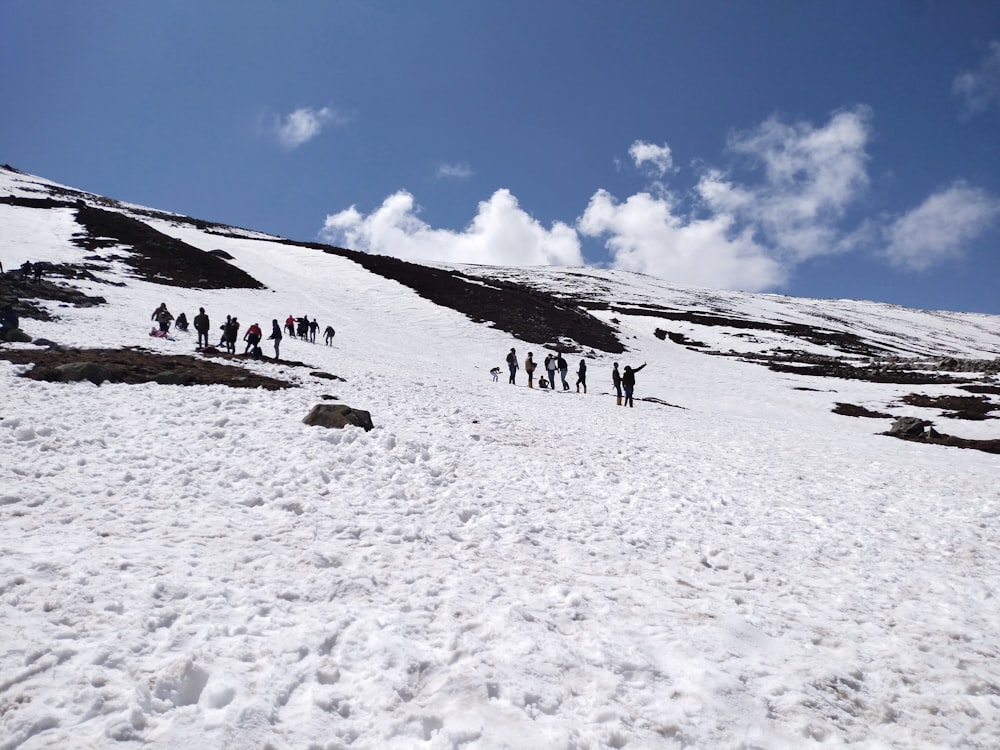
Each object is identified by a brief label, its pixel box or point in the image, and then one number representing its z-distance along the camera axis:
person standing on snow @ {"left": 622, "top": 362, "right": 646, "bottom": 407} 25.39
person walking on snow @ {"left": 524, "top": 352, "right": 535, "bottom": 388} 28.93
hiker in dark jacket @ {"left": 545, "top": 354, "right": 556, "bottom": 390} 29.55
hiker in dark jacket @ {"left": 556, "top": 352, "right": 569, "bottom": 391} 29.16
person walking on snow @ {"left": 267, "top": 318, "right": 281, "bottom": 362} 26.25
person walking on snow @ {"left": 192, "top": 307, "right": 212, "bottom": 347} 25.23
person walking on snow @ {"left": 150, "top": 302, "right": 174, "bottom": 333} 26.54
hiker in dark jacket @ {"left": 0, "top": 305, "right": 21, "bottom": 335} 19.75
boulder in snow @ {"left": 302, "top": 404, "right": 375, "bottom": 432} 13.37
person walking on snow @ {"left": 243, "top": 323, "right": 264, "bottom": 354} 24.92
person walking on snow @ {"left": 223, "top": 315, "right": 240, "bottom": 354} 25.90
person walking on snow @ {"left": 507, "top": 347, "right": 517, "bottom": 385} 30.27
